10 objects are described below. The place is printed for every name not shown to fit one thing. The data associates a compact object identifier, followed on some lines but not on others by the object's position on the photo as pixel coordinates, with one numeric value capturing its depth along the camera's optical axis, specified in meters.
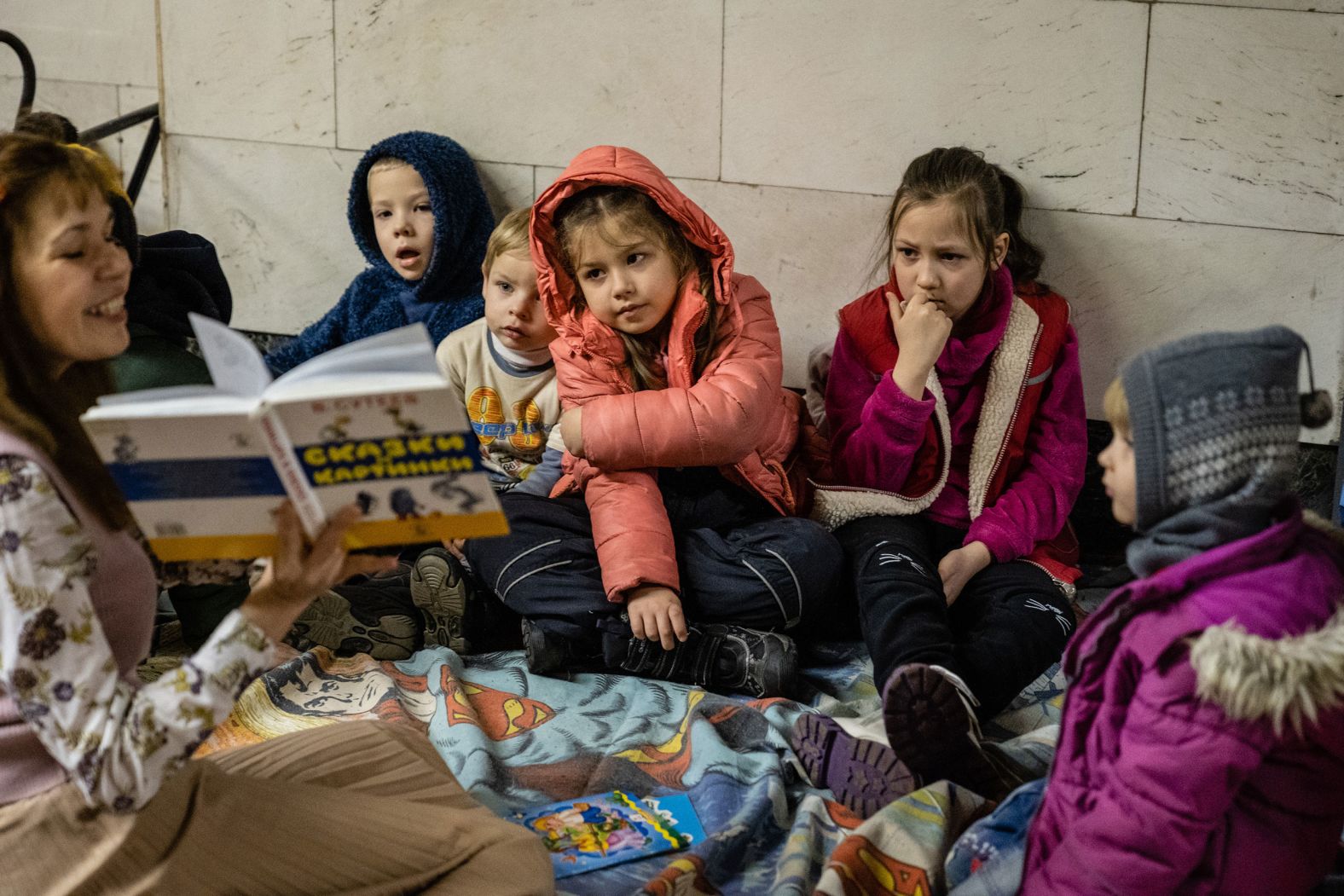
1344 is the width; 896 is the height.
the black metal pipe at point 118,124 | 3.53
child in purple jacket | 1.37
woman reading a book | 1.33
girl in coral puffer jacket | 2.59
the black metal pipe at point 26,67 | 3.47
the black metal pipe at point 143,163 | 3.77
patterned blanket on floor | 1.89
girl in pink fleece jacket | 2.57
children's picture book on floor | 1.99
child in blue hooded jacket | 3.33
